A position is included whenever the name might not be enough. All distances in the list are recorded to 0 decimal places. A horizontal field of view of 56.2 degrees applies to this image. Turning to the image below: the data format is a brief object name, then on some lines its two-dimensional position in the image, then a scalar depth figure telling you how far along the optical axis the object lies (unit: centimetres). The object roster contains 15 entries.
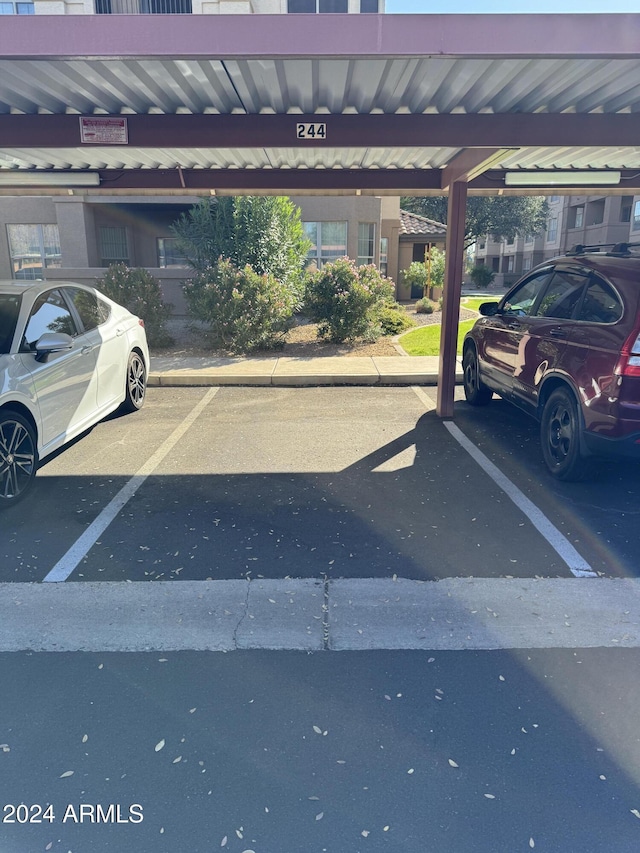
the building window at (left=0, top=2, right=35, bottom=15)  1880
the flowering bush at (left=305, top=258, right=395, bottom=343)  1227
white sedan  487
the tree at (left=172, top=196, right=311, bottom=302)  1371
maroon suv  467
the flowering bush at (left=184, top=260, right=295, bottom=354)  1152
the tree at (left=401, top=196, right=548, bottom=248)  3875
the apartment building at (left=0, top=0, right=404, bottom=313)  1822
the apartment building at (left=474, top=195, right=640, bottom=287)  3878
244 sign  564
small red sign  560
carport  401
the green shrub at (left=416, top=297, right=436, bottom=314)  1808
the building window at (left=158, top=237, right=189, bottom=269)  2053
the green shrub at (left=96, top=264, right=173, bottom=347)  1212
